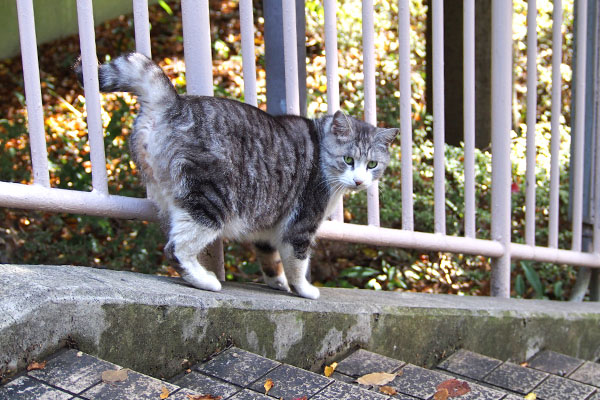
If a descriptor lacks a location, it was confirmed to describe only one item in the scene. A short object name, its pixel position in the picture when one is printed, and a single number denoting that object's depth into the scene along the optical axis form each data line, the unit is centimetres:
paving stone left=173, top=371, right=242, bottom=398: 185
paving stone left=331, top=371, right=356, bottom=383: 231
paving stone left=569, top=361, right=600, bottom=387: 298
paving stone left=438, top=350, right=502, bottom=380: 270
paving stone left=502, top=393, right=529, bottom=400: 208
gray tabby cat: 241
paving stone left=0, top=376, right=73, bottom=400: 155
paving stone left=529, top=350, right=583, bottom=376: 309
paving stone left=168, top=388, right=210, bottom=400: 165
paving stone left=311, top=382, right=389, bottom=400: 185
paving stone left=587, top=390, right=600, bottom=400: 250
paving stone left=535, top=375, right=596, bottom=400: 251
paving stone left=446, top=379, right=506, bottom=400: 214
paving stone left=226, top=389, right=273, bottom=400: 178
